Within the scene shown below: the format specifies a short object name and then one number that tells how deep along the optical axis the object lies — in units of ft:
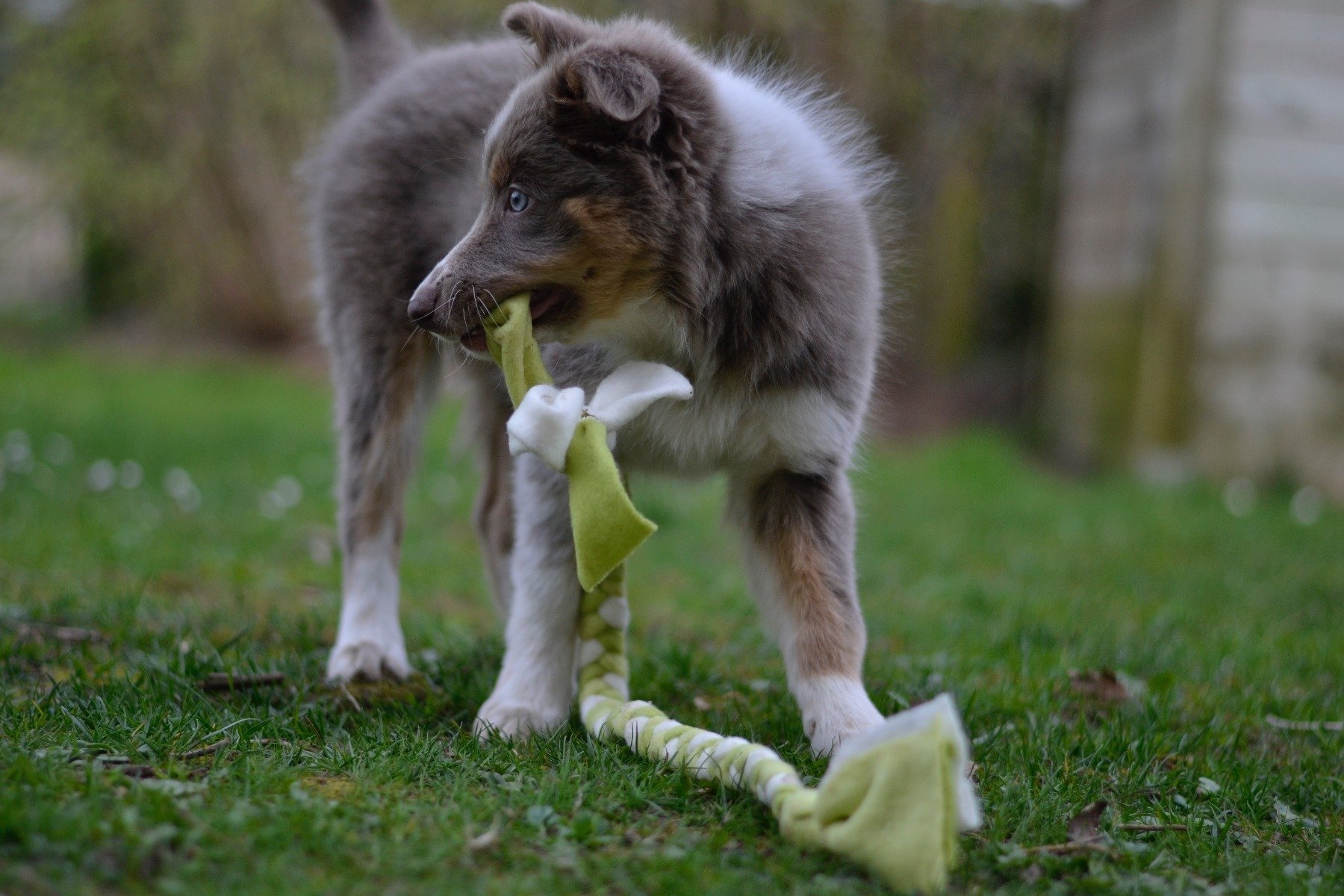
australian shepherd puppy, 9.32
